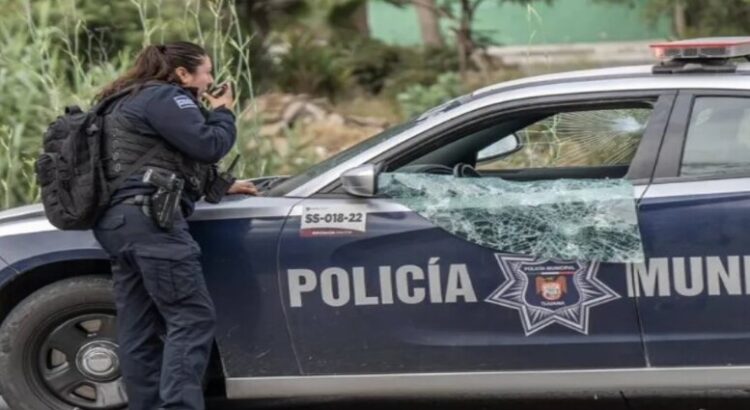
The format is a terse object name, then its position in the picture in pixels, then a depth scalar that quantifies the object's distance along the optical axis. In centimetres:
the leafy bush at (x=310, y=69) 2852
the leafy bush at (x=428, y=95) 2706
